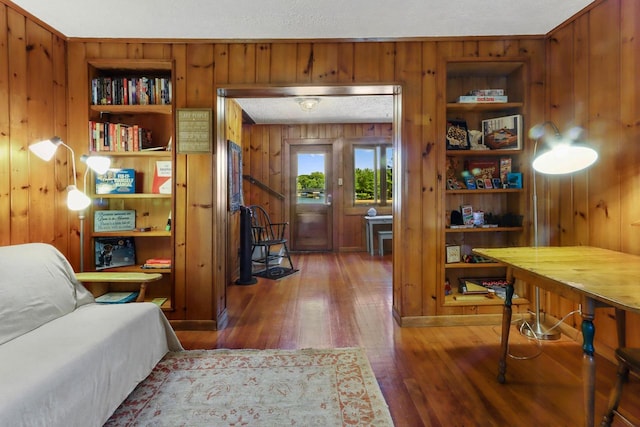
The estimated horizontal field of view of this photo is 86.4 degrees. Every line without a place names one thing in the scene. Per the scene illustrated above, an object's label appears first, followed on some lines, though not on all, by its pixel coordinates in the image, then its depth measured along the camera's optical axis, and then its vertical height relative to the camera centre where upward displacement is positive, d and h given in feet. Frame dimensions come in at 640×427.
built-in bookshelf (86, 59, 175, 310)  9.15 +1.15
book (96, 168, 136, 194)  9.31 +0.76
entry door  21.16 +0.38
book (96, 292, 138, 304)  8.72 -2.32
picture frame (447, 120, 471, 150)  9.60 +2.04
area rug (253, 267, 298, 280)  14.91 -2.93
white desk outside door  19.89 -0.78
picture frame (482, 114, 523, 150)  9.25 +2.08
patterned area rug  5.34 -3.26
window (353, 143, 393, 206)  21.16 +2.06
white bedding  3.92 -2.11
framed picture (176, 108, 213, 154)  8.93 +2.07
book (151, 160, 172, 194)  9.58 +0.90
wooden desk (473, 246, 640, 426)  4.23 -1.01
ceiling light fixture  15.23 +4.80
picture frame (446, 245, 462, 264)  9.65 -1.32
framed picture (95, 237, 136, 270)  9.32 -1.19
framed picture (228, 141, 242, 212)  13.26 +1.36
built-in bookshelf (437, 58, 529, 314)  9.31 +1.00
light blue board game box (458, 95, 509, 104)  9.30 +2.97
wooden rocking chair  15.14 -1.76
